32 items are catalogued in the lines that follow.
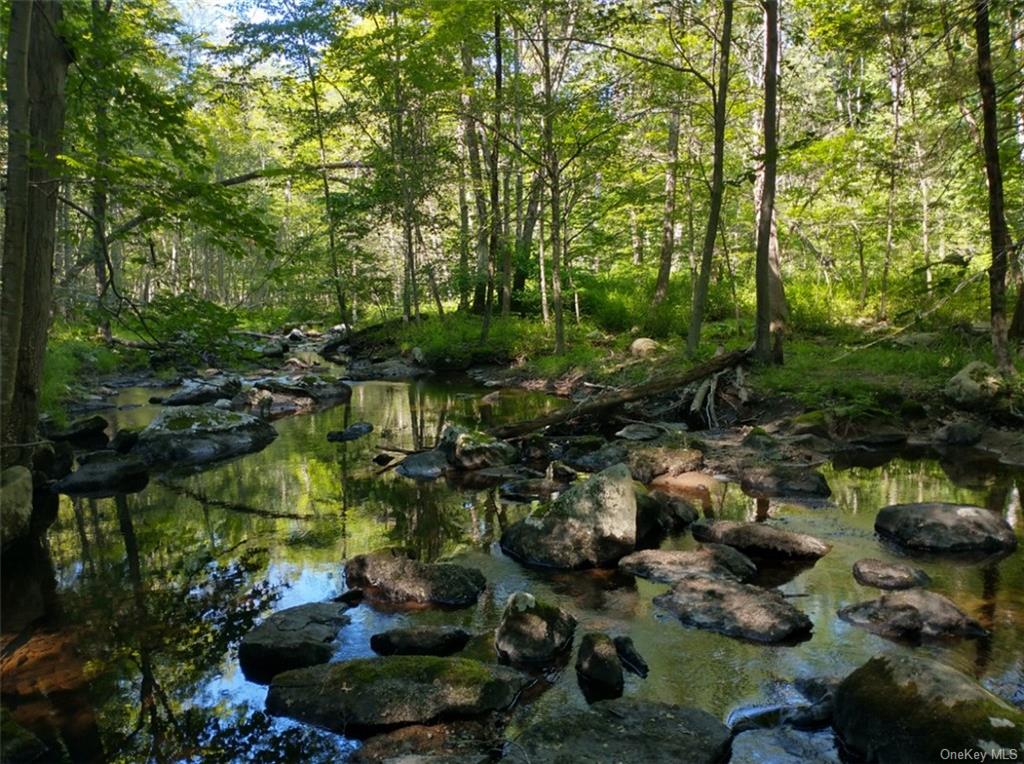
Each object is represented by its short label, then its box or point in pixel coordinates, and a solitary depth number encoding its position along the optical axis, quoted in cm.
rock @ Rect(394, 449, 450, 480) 1069
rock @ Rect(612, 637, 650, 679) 484
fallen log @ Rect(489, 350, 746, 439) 1224
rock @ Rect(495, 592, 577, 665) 502
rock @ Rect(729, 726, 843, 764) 387
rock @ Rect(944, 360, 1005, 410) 1105
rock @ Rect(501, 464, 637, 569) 692
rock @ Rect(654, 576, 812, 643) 525
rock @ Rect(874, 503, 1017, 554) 688
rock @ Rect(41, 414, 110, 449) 1280
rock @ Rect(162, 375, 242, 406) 1692
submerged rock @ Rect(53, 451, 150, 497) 1016
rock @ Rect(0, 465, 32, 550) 762
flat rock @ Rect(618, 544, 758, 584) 646
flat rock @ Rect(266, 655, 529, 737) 427
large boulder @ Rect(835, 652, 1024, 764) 347
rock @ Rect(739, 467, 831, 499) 900
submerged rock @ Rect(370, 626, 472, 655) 518
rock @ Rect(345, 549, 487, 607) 617
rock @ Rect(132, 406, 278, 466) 1200
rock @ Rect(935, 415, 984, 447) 1104
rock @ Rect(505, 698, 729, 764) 375
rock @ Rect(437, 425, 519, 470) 1091
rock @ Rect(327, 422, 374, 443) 1320
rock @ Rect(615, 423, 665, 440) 1181
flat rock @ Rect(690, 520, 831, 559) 685
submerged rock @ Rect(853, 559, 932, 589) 606
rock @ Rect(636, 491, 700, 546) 758
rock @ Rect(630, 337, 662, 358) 1673
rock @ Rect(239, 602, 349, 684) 507
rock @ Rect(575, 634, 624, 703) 458
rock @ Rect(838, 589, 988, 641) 512
